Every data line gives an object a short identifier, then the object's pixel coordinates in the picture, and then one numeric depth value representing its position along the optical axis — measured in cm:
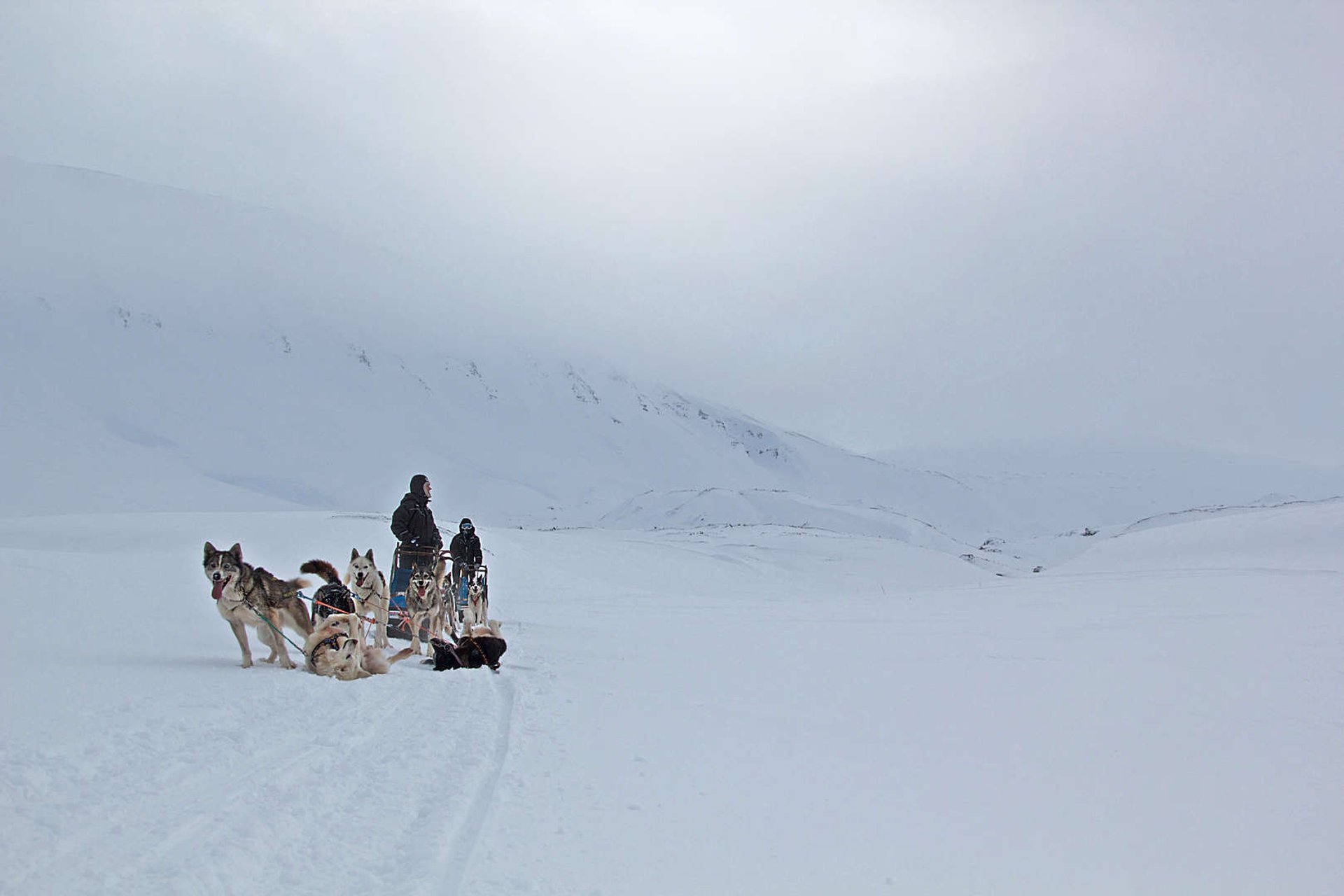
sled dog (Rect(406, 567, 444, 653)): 1058
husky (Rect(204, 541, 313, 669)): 778
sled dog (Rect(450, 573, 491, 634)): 1123
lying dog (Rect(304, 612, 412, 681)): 805
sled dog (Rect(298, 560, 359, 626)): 862
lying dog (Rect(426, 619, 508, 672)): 919
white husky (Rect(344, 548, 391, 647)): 905
